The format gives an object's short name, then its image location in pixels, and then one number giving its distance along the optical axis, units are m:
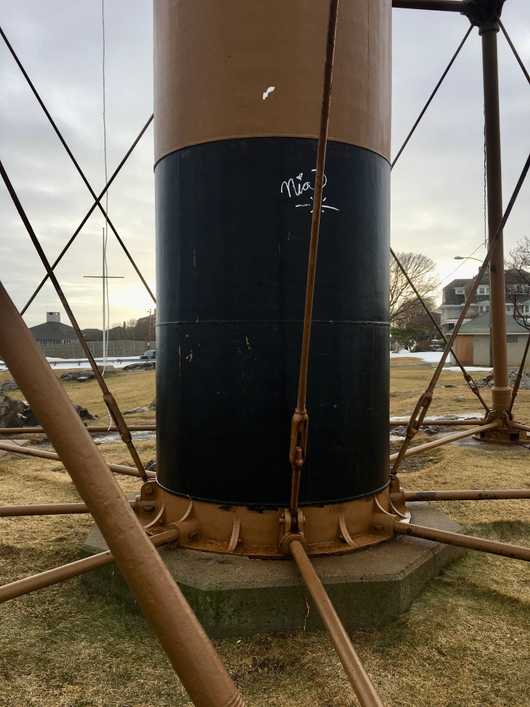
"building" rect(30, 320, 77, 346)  63.38
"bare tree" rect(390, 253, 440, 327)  43.98
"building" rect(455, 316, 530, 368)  33.53
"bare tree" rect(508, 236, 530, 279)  33.97
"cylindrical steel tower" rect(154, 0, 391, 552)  3.26
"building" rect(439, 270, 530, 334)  44.67
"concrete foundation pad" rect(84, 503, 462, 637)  3.09
